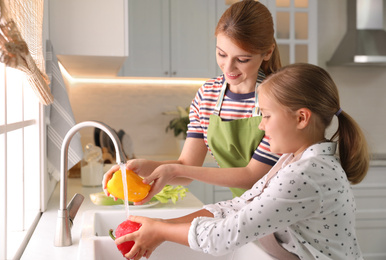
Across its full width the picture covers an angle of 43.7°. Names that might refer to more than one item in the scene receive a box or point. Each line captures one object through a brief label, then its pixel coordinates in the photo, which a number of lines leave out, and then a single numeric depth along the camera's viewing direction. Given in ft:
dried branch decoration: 2.38
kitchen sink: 3.84
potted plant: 12.00
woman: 4.28
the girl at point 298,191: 2.96
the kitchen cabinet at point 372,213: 11.85
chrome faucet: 4.10
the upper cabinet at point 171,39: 11.27
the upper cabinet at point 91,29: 7.14
